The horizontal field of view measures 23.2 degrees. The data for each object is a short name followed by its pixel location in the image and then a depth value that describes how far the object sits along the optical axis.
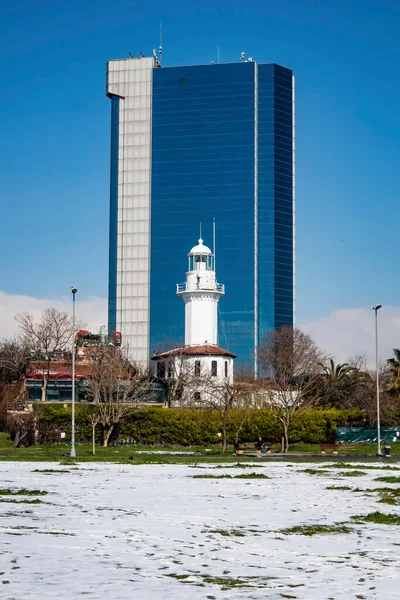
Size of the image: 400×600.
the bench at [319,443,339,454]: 68.59
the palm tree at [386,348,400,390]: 95.26
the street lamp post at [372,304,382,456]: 67.62
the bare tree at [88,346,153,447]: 78.56
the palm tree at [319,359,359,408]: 101.31
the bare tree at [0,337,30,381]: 114.06
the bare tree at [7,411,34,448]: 68.11
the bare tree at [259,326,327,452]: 78.37
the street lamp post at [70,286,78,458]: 54.28
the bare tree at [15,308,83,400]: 100.06
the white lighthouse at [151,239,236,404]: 98.34
